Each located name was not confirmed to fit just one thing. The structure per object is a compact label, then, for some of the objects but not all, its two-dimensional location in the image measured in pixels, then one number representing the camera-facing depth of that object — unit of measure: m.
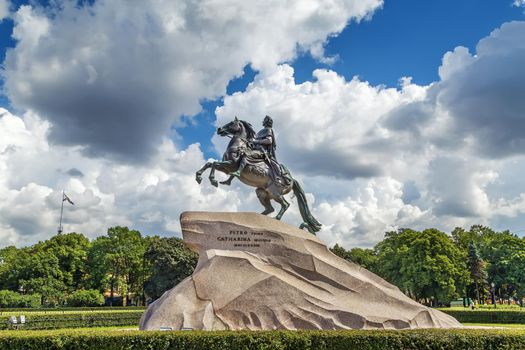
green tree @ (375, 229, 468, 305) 43.22
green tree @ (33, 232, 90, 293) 57.66
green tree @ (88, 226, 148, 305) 56.44
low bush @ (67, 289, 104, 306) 52.25
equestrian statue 17.66
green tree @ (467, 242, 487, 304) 53.12
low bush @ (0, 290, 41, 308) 49.06
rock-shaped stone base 14.69
